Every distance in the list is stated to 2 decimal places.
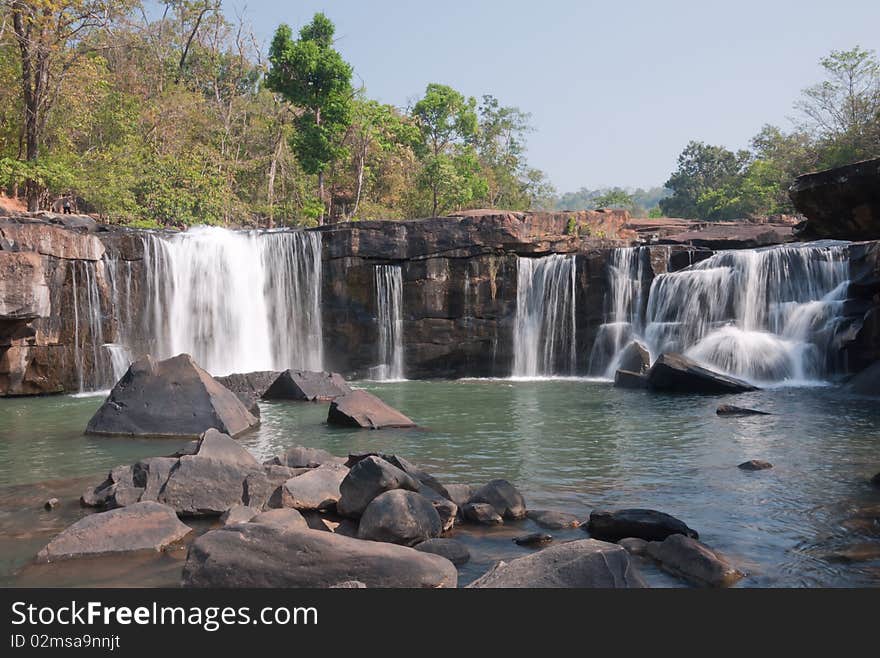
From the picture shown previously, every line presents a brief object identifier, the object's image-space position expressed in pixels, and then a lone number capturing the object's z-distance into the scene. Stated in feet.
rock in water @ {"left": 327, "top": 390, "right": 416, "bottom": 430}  39.47
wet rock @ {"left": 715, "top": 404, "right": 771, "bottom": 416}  42.09
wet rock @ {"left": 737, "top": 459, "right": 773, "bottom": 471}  28.02
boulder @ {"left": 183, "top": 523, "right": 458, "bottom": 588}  15.21
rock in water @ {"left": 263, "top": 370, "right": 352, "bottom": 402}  51.24
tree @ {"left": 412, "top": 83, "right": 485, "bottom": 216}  139.64
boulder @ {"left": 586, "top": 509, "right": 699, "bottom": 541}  19.02
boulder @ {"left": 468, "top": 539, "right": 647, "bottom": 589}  14.16
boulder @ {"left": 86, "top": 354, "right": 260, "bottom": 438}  36.35
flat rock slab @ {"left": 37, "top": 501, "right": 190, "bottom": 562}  18.45
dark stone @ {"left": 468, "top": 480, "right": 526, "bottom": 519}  21.48
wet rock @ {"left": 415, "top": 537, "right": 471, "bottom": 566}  17.74
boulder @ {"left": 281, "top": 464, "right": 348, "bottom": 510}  21.94
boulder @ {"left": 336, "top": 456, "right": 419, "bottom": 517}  20.85
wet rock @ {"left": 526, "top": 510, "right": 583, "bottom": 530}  20.66
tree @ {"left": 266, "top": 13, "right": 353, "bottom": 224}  111.14
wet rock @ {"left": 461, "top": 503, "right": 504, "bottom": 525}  21.03
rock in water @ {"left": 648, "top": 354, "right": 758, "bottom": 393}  52.39
